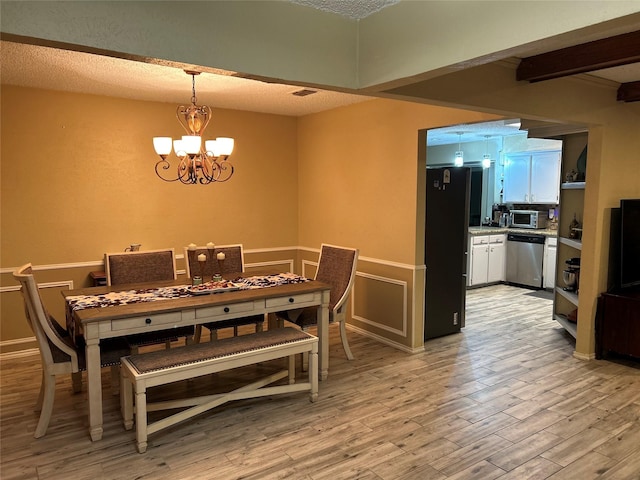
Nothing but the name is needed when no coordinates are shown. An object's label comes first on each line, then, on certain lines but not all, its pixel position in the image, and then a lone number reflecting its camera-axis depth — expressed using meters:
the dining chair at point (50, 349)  2.72
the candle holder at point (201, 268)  3.62
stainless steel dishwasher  7.02
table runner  3.07
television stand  3.95
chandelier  3.44
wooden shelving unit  5.18
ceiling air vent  4.20
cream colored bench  2.69
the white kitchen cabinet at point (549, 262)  6.82
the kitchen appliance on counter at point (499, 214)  7.83
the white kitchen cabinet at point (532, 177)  7.03
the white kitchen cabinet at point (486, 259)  7.11
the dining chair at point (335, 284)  3.92
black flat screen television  4.11
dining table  2.79
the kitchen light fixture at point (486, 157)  7.63
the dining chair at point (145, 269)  3.67
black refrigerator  4.61
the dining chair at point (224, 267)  4.02
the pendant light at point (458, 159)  7.69
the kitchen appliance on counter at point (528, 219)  7.32
